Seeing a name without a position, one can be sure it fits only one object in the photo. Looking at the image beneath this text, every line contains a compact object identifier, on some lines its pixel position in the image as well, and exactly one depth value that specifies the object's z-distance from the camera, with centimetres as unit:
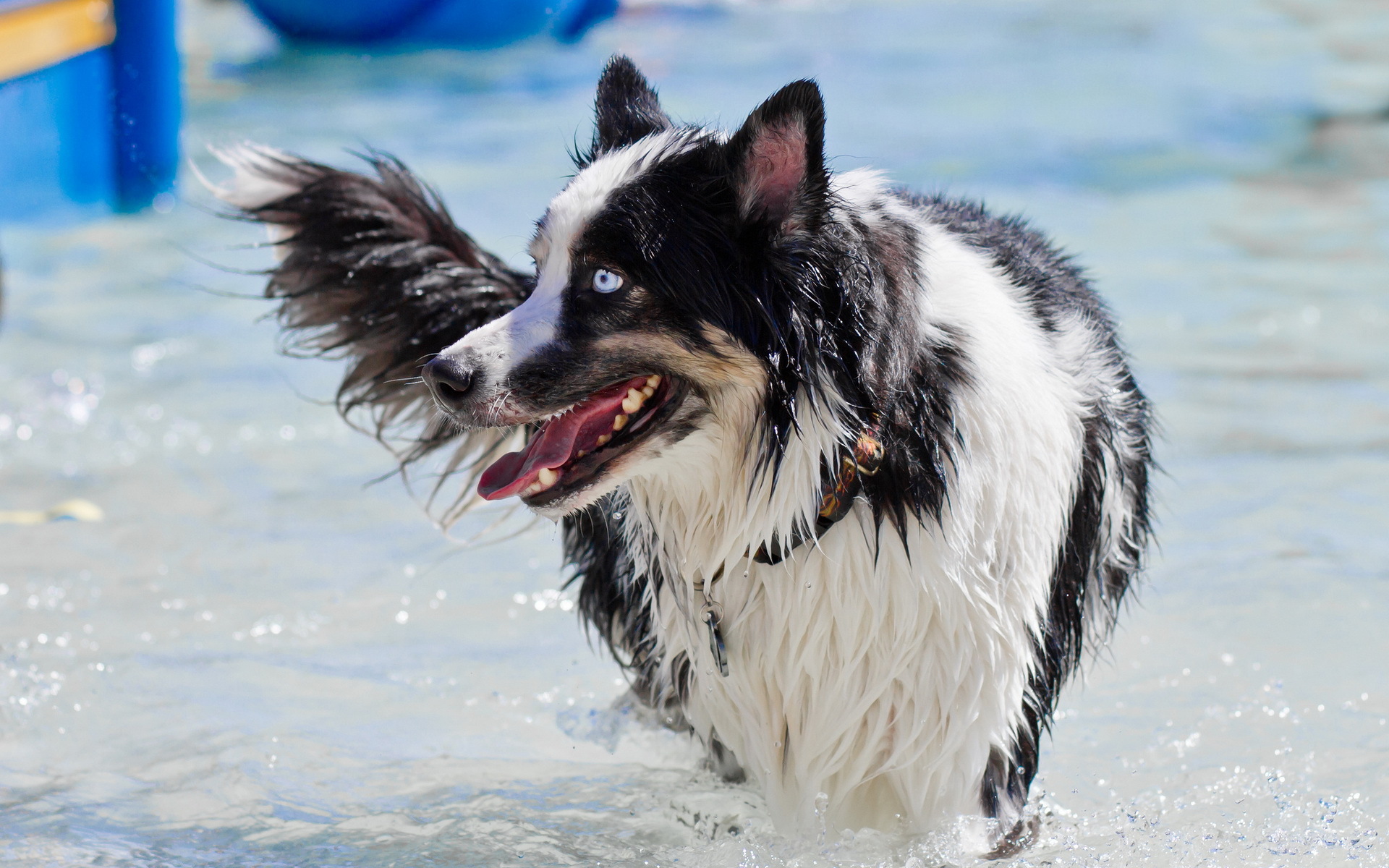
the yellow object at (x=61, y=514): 939
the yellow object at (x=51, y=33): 1485
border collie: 505
